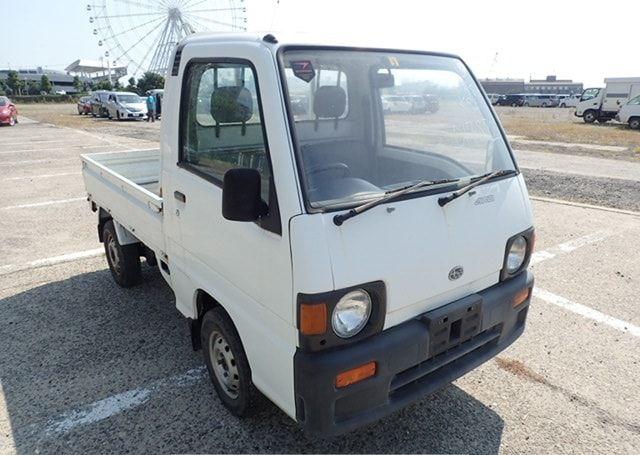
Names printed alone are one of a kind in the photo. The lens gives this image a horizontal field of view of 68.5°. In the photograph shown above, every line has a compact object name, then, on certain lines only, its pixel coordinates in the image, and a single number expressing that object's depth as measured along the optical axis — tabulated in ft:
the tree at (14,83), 253.22
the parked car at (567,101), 203.00
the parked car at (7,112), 77.73
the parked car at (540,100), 205.57
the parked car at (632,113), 78.89
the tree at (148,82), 166.28
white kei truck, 6.59
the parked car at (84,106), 107.30
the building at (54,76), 362.23
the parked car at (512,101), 210.38
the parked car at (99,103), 97.14
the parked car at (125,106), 89.92
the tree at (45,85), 253.03
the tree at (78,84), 288.73
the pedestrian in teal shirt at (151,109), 85.49
